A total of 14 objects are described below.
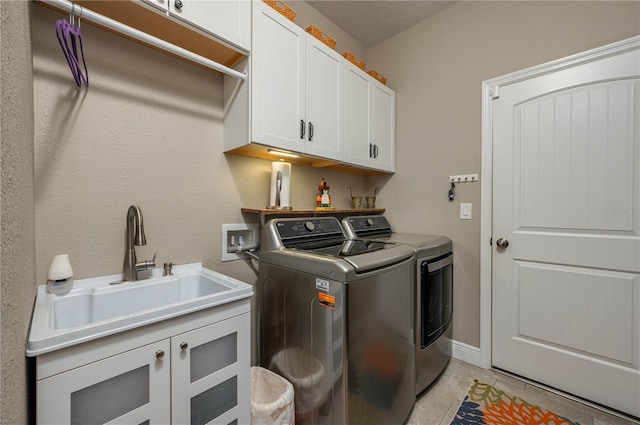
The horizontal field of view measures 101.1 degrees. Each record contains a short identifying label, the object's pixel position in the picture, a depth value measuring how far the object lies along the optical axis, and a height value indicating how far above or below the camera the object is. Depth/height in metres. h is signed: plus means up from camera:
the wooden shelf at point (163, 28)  1.10 +0.86
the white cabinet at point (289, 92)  1.45 +0.73
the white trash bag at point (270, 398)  1.21 -0.95
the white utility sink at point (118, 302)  0.76 -0.36
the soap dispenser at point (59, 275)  1.05 -0.26
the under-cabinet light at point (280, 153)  1.62 +0.37
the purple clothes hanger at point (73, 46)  0.98 +0.64
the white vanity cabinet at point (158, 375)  0.76 -0.56
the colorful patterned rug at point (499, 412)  1.50 -1.21
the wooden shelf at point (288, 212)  1.64 -0.01
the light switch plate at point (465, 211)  2.10 -0.01
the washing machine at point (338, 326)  1.17 -0.58
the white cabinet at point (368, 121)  2.03 +0.75
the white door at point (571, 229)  1.55 -0.13
